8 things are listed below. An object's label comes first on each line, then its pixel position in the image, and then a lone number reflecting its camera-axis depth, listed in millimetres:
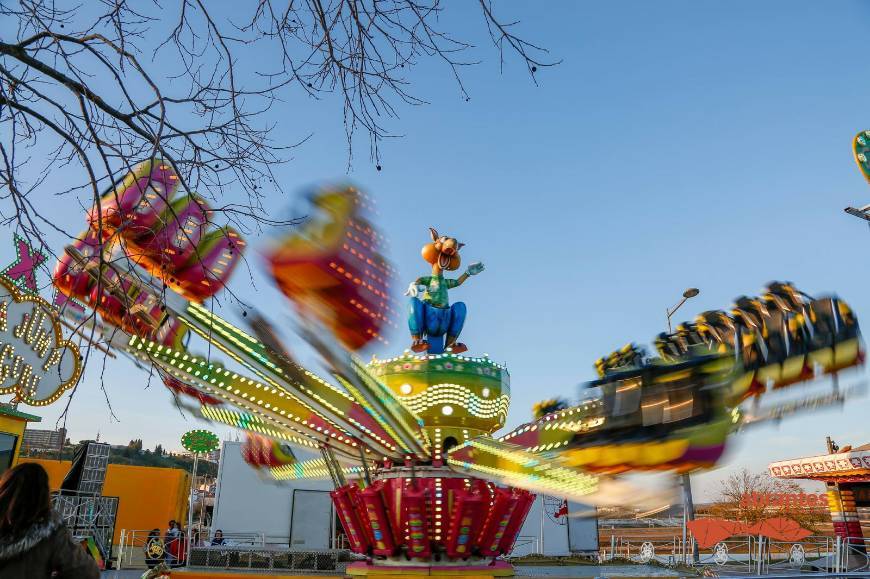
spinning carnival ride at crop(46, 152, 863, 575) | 5414
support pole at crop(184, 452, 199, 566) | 12711
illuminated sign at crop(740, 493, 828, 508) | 26281
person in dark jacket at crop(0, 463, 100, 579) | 2566
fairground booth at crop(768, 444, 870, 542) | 17312
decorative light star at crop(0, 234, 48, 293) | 13410
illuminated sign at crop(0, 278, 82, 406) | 12656
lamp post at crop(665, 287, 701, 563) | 17156
